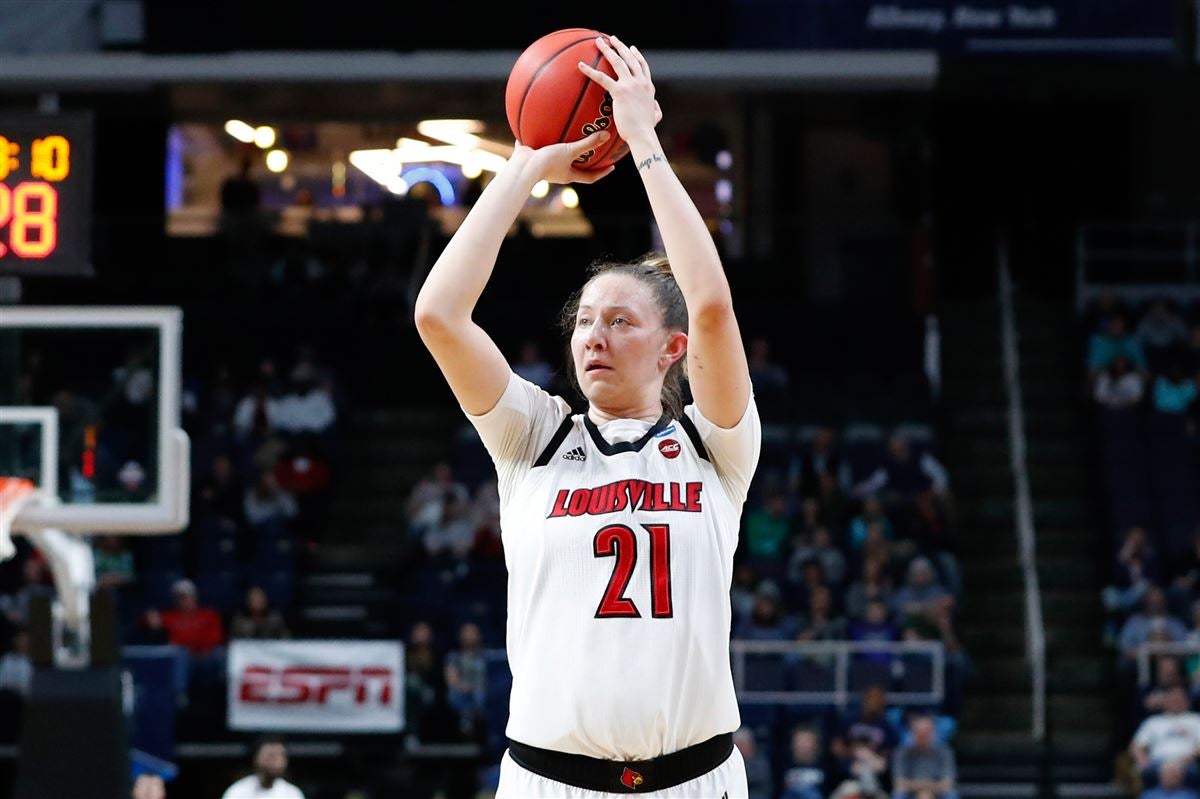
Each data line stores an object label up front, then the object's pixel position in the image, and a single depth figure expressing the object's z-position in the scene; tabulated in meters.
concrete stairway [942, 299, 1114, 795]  13.70
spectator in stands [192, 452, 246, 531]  15.38
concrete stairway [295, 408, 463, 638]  14.39
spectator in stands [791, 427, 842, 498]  15.32
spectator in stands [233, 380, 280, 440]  16.64
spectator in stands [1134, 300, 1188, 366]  16.80
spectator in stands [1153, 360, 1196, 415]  16.16
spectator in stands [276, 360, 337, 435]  16.88
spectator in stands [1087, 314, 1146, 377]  16.78
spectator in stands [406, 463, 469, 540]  15.34
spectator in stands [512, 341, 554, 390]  16.14
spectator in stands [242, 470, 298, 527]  15.69
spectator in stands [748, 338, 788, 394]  16.73
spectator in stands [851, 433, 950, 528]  15.09
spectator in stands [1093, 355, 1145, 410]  16.44
